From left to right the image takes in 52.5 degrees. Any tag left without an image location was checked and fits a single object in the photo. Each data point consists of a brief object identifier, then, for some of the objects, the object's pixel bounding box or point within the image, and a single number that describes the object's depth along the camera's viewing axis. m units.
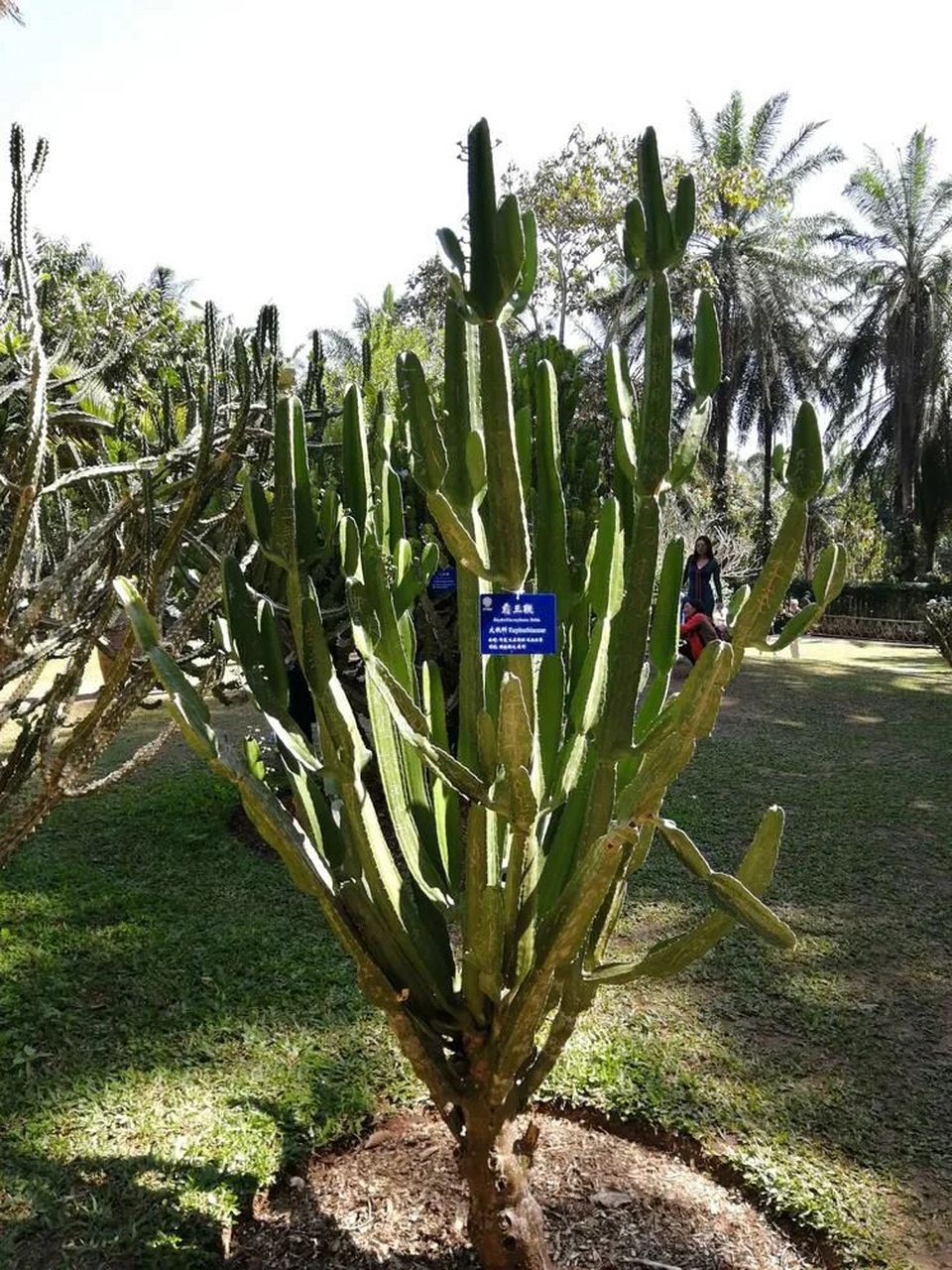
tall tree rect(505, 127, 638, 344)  13.03
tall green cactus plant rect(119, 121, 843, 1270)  1.66
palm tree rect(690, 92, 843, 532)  20.89
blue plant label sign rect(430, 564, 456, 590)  4.05
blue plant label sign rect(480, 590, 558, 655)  1.72
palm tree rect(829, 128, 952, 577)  22.48
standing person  7.81
